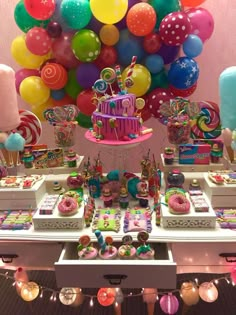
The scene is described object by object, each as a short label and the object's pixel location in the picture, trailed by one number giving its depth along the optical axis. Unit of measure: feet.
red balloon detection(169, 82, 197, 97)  6.77
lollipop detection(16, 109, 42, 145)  6.06
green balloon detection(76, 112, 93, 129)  6.97
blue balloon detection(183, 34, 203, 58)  6.42
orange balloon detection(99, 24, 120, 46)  6.39
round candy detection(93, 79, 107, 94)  4.97
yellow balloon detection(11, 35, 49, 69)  6.73
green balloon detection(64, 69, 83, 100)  6.88
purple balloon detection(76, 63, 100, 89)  6.50
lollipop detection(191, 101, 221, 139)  5.95
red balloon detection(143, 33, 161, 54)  6.42
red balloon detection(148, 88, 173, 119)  6.62
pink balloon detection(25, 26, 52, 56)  6.36
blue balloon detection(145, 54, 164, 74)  6.51
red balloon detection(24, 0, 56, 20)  6.06
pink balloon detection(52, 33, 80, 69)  6.52
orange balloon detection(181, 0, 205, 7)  6.53
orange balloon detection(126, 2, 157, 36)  6.08
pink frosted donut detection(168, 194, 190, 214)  4.51
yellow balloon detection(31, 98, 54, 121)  7.10
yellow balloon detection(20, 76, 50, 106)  6.68
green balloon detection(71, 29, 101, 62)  6.22
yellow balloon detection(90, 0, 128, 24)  5.97
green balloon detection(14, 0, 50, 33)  6.48
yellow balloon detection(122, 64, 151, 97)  6.35
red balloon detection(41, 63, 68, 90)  6.53
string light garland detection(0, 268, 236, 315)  4.59
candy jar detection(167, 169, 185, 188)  5.12
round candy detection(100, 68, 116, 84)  4.94
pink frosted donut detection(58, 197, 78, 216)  4.61
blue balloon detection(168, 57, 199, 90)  6.39
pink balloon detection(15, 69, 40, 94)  7.07
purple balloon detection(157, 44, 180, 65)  6.59
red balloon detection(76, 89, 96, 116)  6.61
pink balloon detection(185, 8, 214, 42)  6.47
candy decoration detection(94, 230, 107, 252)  4.11
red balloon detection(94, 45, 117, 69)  6.55
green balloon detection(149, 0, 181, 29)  6.28
